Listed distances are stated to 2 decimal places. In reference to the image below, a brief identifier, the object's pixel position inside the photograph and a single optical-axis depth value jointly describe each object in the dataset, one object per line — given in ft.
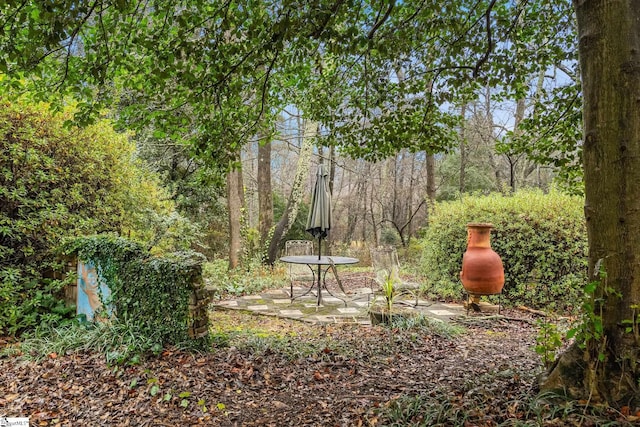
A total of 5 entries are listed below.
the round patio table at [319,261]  17.85
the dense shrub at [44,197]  13.82
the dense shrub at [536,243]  18.01
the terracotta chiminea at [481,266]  16.14
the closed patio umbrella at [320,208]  18.80
